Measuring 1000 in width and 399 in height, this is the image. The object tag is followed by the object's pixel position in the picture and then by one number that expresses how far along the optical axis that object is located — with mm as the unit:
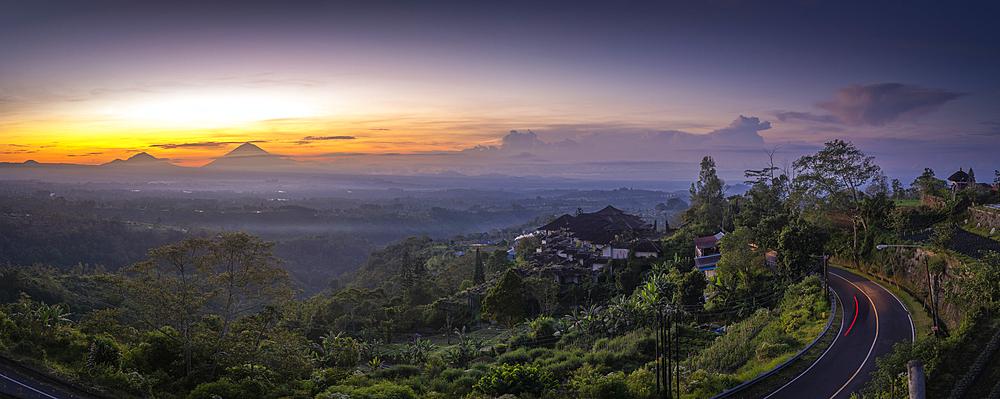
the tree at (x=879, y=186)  41862
